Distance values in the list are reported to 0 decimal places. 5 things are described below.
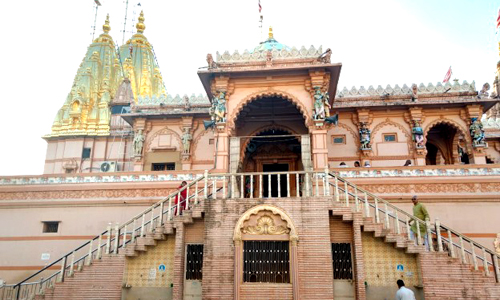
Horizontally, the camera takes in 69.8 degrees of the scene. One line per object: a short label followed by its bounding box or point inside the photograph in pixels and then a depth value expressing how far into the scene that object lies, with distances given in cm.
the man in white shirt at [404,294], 750
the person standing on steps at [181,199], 1037
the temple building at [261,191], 923
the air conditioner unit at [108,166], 2080
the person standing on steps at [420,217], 924
